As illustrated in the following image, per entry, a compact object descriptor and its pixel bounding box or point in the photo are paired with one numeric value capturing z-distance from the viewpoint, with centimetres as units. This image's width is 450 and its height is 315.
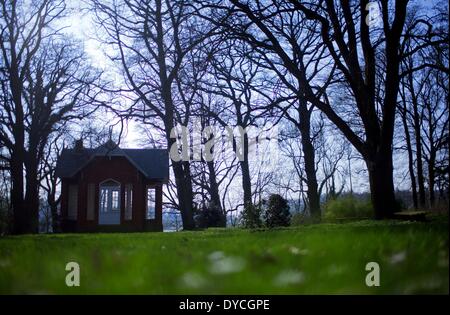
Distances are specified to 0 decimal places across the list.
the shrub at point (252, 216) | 1877
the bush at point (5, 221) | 2472
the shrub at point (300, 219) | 1998
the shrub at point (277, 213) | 1830
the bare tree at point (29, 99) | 2238
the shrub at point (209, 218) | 2667
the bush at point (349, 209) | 1945
